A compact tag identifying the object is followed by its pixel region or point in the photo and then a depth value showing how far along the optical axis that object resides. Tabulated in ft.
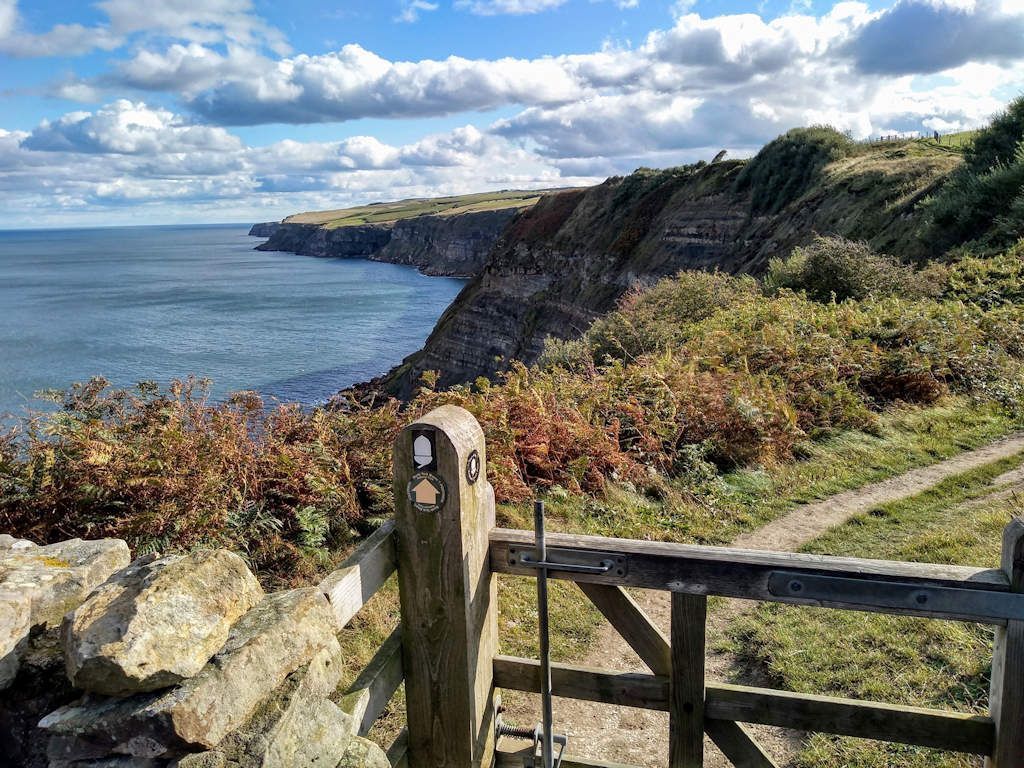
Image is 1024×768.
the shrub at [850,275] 52.39
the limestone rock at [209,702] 7.34
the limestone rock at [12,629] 7.88
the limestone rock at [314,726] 8.02
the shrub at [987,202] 64.49
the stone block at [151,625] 7.25
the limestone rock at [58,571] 8.63
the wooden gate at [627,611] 9.62
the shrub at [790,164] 123.54
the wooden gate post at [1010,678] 9.24
